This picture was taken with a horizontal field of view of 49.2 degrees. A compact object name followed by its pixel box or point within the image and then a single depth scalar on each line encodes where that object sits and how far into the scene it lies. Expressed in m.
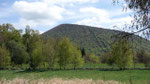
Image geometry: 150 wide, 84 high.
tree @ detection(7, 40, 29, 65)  51.97
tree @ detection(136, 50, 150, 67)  47.18
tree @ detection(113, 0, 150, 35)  6.37
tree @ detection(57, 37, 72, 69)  50.31
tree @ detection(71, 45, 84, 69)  49.81
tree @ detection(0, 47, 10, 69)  48.69
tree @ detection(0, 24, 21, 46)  57.31
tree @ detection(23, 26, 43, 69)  53.20
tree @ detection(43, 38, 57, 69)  50.95
